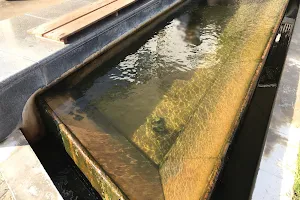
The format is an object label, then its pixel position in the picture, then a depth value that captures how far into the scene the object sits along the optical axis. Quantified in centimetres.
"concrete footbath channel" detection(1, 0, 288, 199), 275
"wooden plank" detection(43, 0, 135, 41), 383
